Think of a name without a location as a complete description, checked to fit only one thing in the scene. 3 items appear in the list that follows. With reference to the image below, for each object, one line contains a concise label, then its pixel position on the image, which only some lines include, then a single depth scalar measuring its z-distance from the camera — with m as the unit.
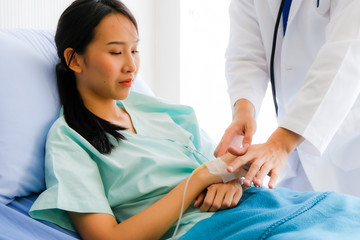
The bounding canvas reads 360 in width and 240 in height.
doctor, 1.13
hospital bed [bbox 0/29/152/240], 0.95
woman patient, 0.93
